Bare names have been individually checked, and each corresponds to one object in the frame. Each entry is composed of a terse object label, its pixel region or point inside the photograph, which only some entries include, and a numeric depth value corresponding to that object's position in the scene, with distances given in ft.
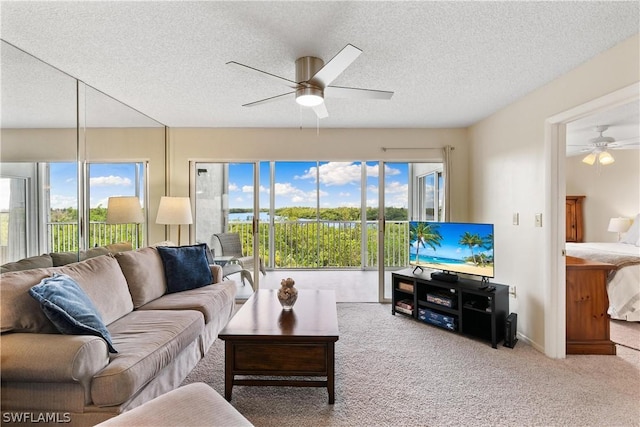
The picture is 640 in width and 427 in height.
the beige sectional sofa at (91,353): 5.14
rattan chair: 14.49
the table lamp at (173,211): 12.25
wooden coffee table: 6.49
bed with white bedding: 11.05
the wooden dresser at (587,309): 9.00
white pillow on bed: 15.70
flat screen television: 10.30
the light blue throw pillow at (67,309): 5.55
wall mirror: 7.41
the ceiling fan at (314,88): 6.75
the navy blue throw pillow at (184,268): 10.11
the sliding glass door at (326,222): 20.15
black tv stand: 9.58
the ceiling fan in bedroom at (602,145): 13.93
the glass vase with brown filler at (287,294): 8.13
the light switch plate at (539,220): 9.20
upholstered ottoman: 3.98
